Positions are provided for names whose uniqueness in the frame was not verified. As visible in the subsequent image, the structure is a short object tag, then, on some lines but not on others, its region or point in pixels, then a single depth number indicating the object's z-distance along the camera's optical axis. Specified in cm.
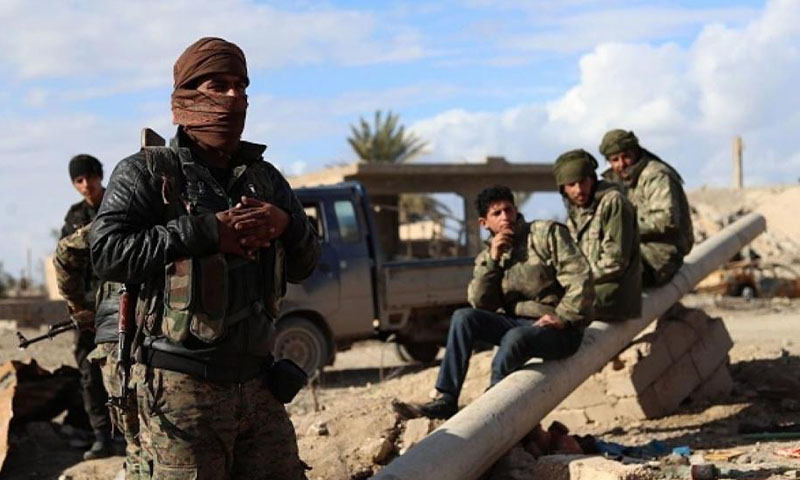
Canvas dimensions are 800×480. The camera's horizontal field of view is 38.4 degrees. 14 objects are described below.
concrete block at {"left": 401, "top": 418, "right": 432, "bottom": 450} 622
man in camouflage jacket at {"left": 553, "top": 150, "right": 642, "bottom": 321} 724
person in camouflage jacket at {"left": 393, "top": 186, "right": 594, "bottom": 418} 648
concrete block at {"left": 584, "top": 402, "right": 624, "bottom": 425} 785
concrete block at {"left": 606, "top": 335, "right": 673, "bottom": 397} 784
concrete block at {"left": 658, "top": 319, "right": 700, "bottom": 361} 838
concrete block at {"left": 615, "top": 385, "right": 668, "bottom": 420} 784
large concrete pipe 516
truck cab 1105
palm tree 3191
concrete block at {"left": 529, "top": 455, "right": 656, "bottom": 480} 523
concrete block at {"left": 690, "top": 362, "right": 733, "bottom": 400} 837
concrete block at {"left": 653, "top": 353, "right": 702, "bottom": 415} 805
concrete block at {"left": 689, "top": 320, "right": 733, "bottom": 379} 845
